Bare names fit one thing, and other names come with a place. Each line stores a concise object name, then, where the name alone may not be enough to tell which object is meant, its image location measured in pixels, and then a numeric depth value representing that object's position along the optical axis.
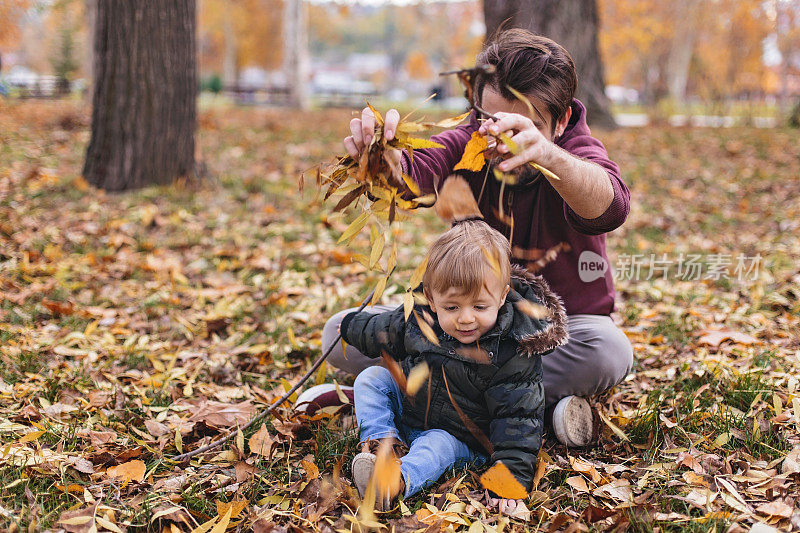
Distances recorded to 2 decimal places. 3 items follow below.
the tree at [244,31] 30.98
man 1.97
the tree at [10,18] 15.47
